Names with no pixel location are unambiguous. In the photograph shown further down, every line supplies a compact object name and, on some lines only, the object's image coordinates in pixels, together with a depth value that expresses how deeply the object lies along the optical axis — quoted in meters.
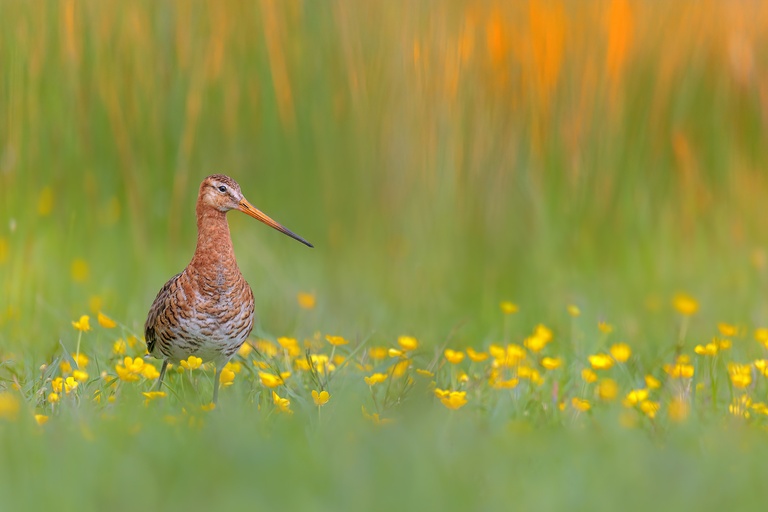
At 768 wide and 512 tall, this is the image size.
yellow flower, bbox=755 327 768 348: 9.68
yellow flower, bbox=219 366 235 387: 8.66
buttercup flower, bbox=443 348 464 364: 9.20
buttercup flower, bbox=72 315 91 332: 9.15
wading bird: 8.90
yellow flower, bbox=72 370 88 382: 8.38
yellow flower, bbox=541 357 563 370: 9.25
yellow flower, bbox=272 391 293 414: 8.02
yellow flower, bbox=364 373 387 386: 8.50
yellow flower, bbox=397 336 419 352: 9.69
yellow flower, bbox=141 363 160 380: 8.23
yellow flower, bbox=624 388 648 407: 8.33
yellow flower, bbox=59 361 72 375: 9.20
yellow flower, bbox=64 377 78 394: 8.23
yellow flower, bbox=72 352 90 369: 9.10
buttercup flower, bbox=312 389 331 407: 7.98
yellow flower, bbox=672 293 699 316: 11.13
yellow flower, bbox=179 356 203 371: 8.60
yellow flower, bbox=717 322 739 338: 10.07
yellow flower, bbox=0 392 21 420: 6.96
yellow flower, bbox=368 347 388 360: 9.99
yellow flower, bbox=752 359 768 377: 8.96
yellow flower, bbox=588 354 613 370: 9.23
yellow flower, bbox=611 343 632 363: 9.79
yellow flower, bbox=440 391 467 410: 7.87
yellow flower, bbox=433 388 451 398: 8.20
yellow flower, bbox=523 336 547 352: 9.93
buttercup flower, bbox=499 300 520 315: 10.73
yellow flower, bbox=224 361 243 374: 9.12
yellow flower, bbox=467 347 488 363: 9.34
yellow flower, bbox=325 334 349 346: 9.14
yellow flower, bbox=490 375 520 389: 8.57
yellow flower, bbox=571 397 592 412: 8.23
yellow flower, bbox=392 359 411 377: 9.37
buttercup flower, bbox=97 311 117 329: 9.43
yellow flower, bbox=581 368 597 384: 9.29
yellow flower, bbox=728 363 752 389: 8.61
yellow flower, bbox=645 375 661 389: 9.36
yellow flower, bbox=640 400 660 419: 8.16
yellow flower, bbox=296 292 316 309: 11.88
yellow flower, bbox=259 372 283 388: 8.13
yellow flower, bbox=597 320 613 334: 10.31
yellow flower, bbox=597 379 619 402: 8.09
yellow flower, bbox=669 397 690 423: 7.70
